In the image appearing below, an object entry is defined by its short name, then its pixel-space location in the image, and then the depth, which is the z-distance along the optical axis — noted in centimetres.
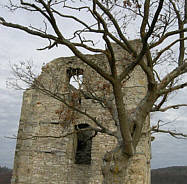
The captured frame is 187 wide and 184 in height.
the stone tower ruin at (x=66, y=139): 939
